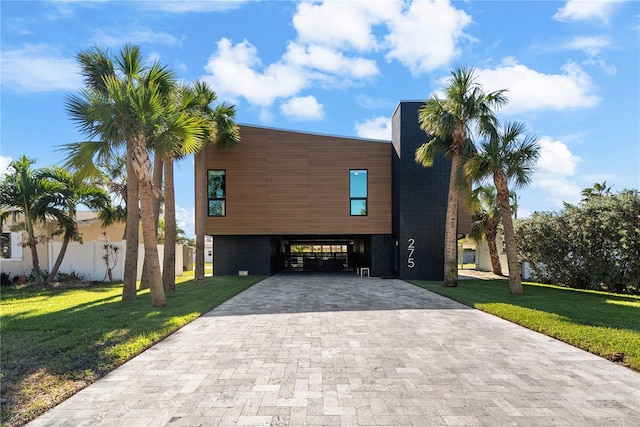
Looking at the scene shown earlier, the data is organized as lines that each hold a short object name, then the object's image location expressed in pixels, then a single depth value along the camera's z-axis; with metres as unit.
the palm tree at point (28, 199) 12.78
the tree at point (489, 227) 19.16
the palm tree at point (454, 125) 12.12
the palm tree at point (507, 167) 10.70
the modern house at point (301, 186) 17.05
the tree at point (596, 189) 22.33
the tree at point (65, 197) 13.39
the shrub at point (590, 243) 11.30
